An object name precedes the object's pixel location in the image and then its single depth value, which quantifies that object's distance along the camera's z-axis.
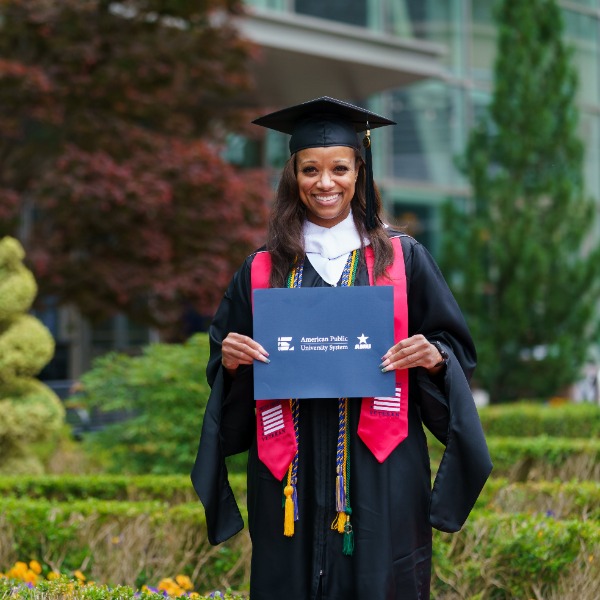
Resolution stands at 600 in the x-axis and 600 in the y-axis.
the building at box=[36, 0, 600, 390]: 13.84
